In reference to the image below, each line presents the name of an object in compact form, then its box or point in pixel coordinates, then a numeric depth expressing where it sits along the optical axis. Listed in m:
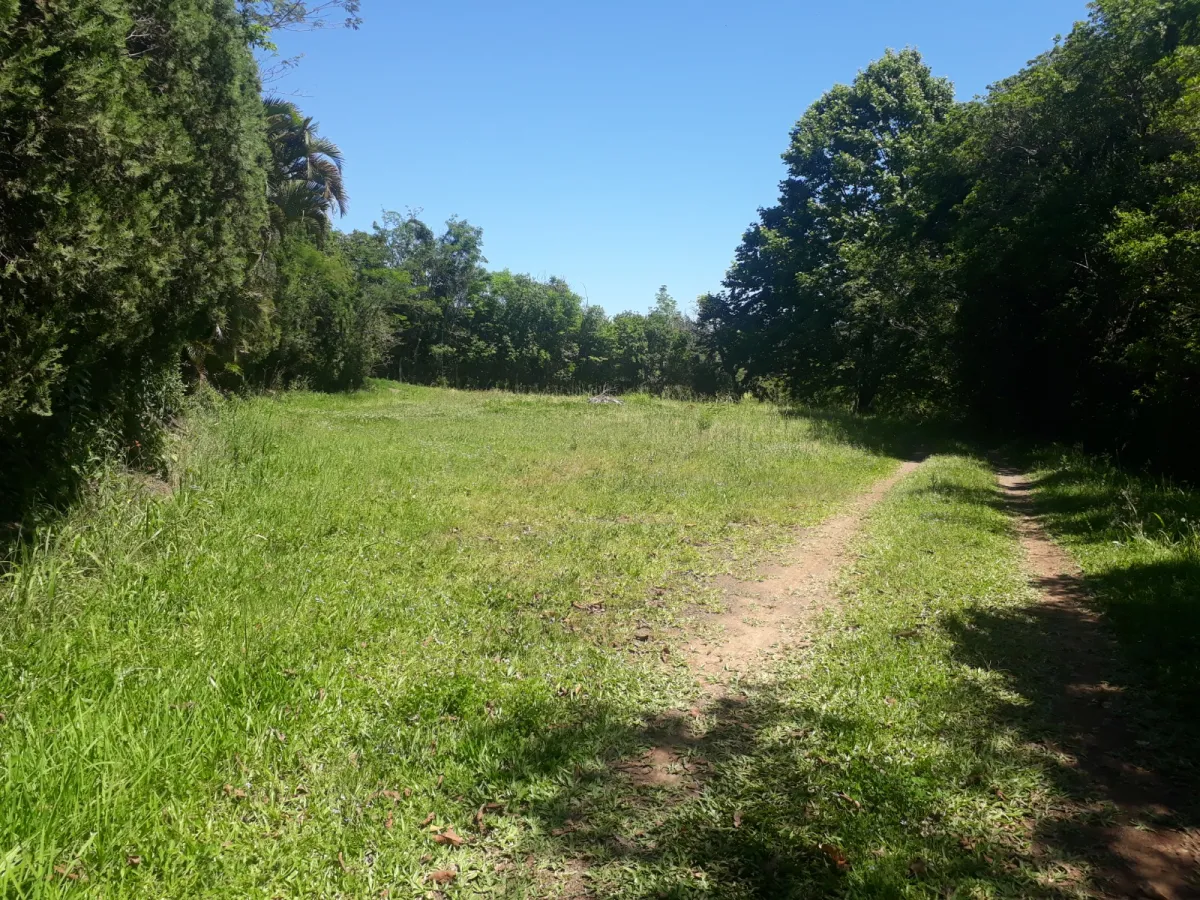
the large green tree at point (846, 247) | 27.39
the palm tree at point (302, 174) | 25.09
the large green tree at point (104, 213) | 4.69
